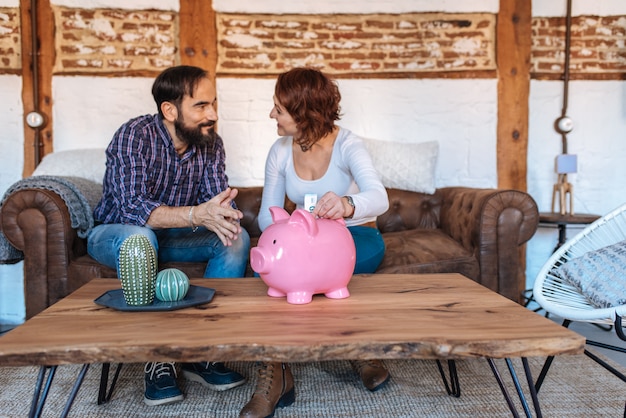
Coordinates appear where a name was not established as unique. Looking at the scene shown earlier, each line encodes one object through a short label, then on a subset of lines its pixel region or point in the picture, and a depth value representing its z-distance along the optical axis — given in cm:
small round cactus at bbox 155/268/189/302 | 129
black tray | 123
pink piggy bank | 128
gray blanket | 222
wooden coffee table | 96
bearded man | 199
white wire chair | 141
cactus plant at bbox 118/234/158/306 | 125
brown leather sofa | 218
